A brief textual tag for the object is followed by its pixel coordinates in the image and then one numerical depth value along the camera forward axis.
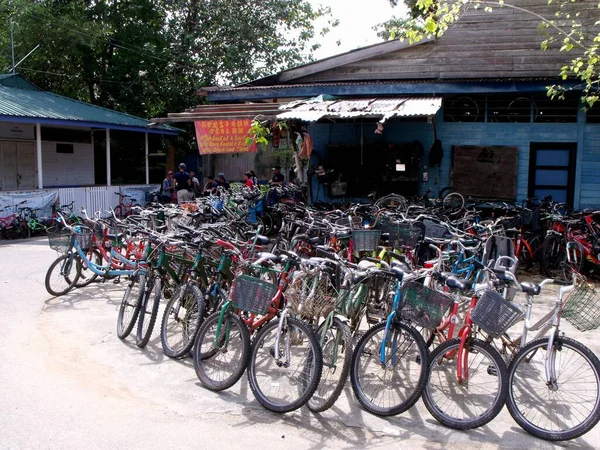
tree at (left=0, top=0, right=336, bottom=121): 22.53
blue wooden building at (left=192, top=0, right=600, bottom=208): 11.70
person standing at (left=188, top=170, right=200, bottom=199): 16.90
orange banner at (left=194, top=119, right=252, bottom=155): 11.60
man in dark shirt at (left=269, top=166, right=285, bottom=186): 15.35
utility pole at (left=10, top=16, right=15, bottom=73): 20.01
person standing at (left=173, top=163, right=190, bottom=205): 16.49
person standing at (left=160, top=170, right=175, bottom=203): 16.98
